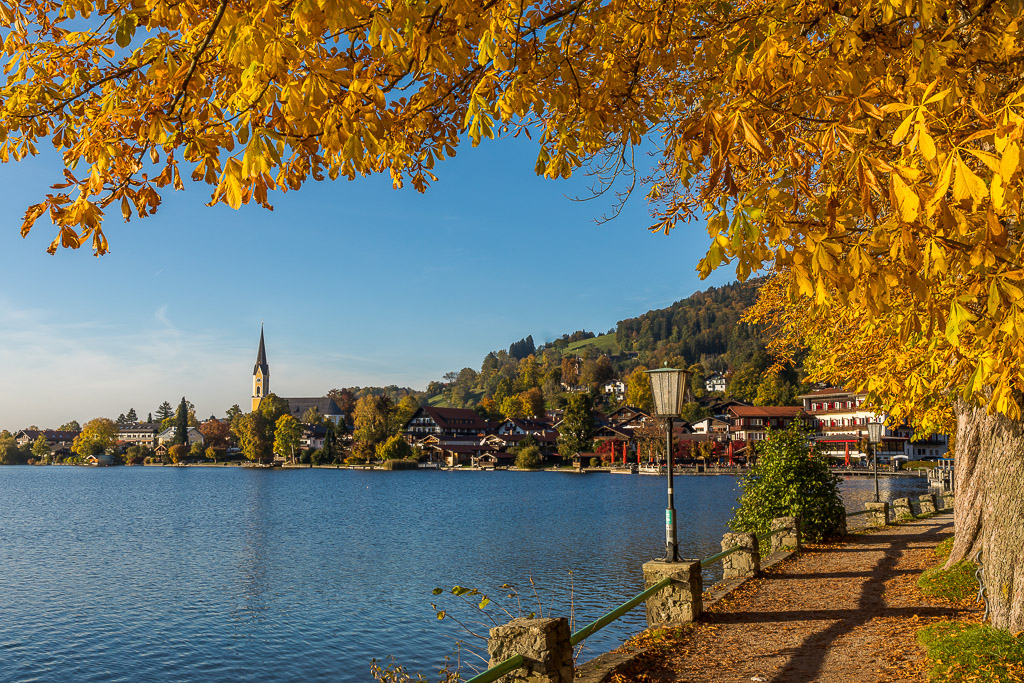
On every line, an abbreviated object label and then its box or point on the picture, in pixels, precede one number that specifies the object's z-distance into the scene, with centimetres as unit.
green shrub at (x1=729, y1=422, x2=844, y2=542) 1694
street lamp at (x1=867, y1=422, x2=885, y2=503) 2689
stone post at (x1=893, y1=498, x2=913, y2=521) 2414
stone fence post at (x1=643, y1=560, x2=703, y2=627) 964
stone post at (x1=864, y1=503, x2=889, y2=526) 2188
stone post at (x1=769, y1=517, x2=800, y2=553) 1571
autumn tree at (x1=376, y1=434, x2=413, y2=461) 11194
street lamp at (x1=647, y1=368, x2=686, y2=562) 1101
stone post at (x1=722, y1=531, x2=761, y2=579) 1267
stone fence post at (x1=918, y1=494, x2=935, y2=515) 2608
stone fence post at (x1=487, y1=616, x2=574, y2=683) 601
